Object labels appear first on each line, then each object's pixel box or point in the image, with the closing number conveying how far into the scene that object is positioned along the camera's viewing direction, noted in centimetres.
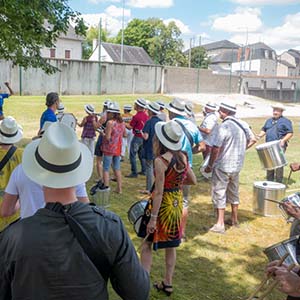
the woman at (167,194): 402
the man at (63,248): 177
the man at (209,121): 843
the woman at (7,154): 348
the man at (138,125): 895
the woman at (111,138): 758
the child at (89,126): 914
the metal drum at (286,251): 313
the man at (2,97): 865
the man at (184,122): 597
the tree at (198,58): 7244
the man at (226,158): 596
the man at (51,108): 683
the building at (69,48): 5766
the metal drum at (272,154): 794
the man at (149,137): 759
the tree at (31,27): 753
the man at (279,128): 849
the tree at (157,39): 6550
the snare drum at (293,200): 333
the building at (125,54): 6131
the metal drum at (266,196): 692
